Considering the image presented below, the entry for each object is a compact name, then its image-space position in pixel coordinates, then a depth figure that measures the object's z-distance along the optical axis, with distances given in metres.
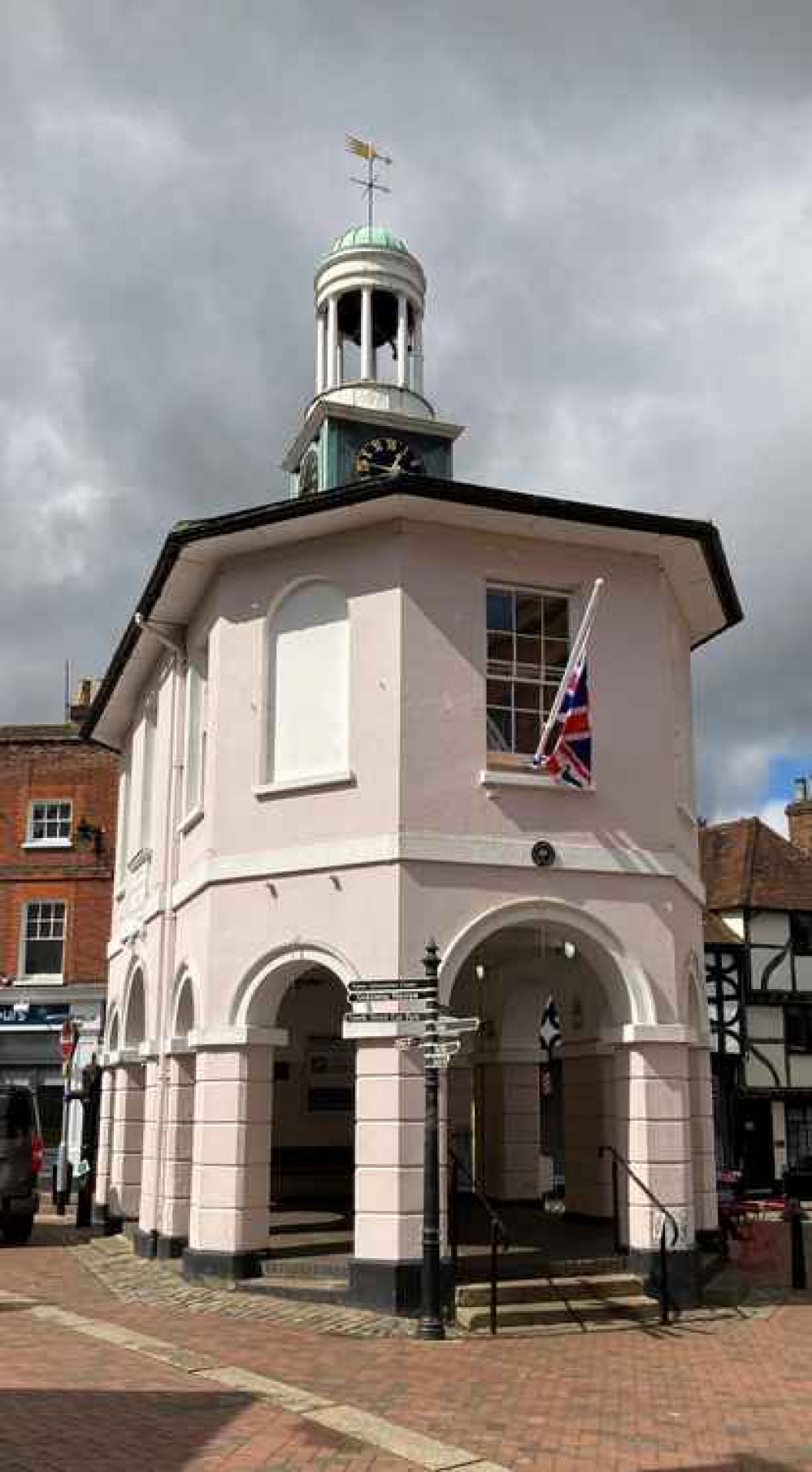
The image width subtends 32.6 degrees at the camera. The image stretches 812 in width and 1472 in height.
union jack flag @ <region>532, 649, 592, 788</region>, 13.52
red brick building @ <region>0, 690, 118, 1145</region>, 28.34
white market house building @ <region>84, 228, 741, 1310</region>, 13.28
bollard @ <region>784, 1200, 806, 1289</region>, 14.41
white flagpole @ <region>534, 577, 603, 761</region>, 13.50
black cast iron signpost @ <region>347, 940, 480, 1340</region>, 11.48
